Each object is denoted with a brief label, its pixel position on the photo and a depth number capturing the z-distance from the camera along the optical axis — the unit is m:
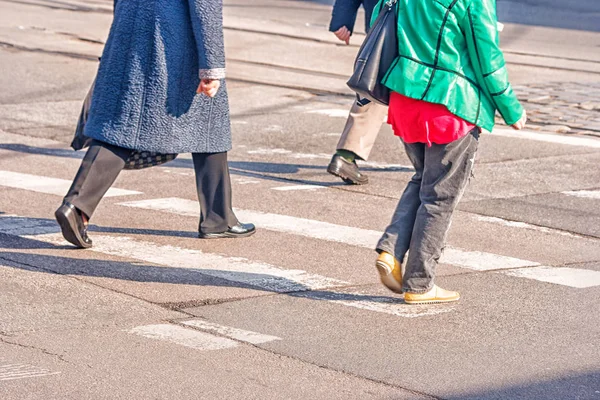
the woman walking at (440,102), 9.06
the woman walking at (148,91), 10.98
